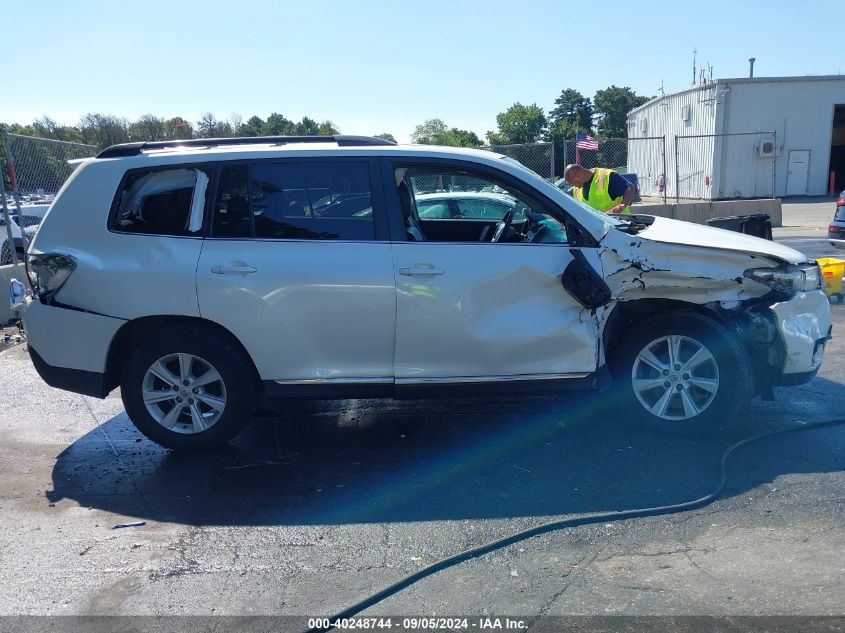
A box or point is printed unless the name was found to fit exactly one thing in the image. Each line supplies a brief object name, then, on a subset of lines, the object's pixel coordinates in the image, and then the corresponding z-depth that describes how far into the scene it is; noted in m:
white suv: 4.50
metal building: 29.64
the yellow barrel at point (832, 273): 8.34
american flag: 19.25
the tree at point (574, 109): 94.69
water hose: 3.14
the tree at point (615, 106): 92.06
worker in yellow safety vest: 7.26
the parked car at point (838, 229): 10.95
